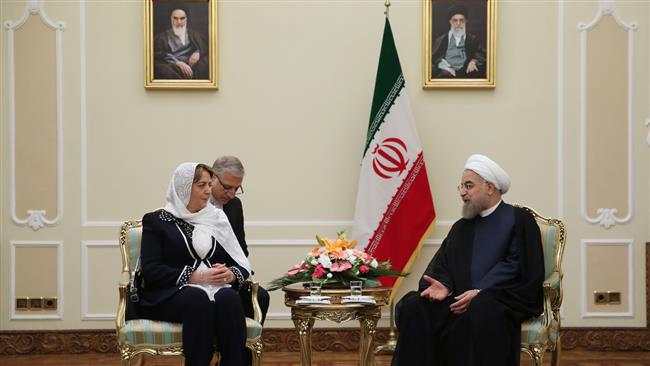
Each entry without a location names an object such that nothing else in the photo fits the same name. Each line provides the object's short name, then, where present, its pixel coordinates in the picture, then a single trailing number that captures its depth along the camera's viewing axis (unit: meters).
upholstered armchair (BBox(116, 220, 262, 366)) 5.17
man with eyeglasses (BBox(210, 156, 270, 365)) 5.91
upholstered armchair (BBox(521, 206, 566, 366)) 5.27
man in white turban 5.15
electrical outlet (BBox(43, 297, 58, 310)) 7.42
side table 5.32
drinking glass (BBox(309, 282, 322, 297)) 5.41
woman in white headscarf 5.12
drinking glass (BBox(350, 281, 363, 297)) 5.41
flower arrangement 5.52
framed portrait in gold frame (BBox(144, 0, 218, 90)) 7.38
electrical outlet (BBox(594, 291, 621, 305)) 7.48
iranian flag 7.18
